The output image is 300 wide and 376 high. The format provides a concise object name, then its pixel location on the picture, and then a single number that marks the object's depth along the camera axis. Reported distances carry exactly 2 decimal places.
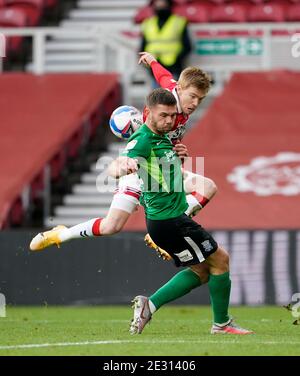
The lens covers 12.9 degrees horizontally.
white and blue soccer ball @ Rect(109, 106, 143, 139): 10.61
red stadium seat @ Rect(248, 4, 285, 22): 19.75
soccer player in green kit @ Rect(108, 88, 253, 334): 9.45
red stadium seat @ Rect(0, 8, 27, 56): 19.94
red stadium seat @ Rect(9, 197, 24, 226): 16.17
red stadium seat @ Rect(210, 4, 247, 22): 19.86
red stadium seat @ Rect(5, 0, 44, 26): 20.56
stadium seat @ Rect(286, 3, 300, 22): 19.70
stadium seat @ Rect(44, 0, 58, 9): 21.10
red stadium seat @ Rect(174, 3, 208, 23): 19.84
